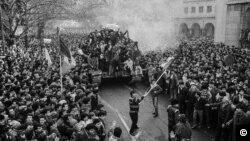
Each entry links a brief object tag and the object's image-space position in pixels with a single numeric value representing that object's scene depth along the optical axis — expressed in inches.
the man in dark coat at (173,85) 463.5
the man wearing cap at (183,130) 254.6
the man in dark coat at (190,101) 372.8
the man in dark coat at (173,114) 297.6
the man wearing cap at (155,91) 407.2
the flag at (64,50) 413.1
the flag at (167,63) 418.3
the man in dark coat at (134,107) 336.8
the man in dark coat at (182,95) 395.2
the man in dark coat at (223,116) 301.9
